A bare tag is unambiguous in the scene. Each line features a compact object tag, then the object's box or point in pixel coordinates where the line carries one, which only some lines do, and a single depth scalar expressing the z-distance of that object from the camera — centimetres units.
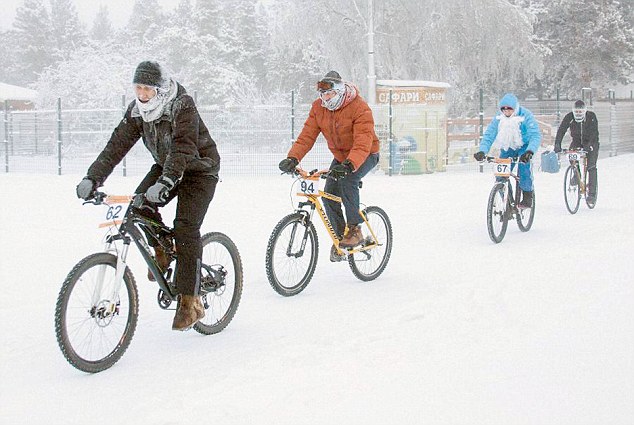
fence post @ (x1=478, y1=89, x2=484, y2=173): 2145
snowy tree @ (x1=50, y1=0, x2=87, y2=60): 7571
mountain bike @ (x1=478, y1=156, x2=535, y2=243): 956
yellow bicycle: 661
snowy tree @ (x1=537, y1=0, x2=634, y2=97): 4303
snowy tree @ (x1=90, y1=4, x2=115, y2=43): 9675
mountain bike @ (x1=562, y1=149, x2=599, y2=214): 1241
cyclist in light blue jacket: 1023
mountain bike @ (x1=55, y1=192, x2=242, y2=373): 451
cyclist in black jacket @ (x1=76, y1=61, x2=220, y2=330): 491
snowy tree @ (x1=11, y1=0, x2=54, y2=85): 7506
